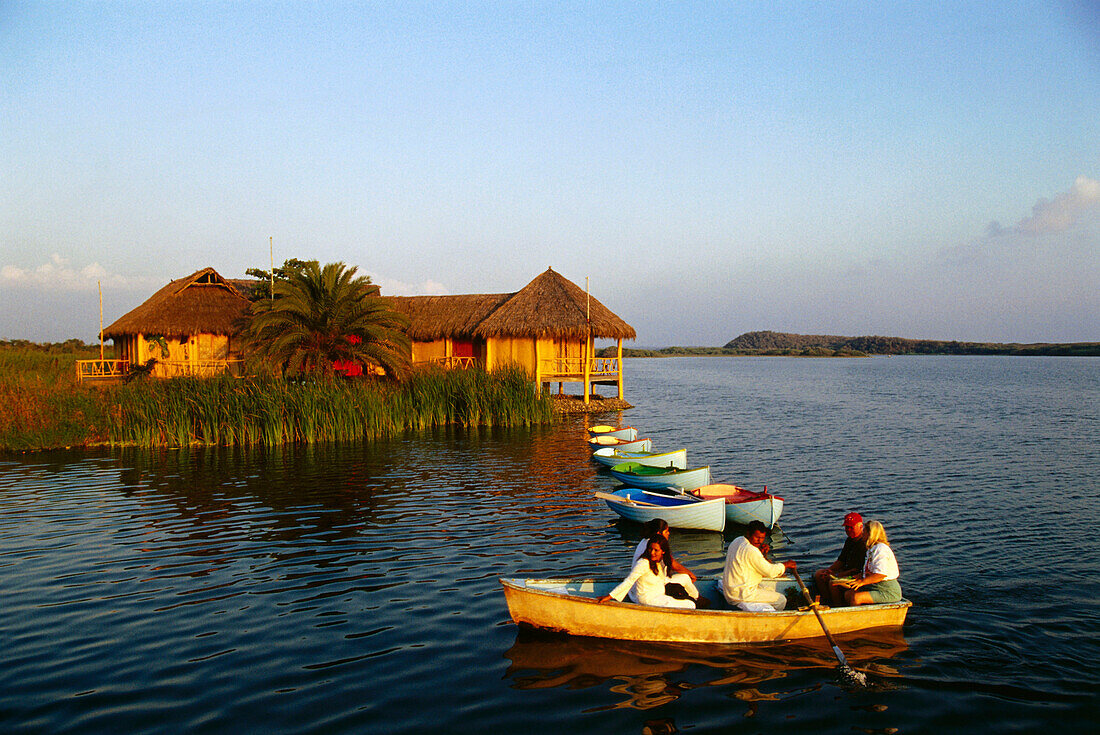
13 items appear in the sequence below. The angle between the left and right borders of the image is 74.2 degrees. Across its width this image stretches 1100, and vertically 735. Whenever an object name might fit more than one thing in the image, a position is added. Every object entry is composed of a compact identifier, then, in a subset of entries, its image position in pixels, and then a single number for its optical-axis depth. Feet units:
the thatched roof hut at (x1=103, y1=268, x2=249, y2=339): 108.06
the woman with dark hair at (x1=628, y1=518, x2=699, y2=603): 26.78
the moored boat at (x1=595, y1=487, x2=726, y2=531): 41.63
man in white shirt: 26.50
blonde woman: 26.89
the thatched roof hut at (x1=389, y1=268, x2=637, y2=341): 110.73
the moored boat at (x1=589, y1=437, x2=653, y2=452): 67.67
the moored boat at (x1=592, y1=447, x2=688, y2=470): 59.21
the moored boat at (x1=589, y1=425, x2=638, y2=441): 74.49
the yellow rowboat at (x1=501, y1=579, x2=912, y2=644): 25.31
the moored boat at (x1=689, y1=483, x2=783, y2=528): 41.75
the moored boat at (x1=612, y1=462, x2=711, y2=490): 49.85
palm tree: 88.33
